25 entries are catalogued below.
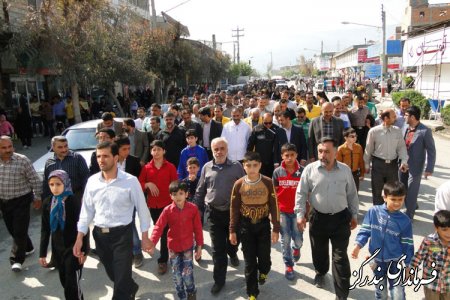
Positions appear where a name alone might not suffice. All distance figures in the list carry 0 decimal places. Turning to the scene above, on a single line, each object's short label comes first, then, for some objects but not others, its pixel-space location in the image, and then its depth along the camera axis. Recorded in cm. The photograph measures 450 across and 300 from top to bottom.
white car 855
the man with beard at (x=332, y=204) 404
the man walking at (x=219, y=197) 454
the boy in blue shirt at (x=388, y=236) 360
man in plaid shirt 510
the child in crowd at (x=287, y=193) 475
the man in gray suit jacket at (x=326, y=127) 707
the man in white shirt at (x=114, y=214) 373
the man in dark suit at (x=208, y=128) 797
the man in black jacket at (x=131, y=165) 523
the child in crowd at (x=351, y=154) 654
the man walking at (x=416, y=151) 616
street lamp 3033
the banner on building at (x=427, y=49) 2066
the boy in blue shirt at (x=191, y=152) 585
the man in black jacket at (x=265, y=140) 674
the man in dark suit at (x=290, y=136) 679
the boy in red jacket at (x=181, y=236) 422
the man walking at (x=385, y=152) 605
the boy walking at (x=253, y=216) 412
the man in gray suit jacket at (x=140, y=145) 702
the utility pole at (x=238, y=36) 7731
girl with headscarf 405
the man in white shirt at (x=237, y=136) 704
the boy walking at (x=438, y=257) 322
